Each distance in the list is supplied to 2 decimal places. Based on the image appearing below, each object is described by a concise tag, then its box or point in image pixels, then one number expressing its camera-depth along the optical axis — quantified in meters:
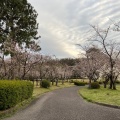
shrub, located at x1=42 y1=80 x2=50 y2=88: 22.47
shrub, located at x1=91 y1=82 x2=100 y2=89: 22.05
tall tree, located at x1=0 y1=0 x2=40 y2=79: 13.35
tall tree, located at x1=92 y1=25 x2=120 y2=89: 19.35
